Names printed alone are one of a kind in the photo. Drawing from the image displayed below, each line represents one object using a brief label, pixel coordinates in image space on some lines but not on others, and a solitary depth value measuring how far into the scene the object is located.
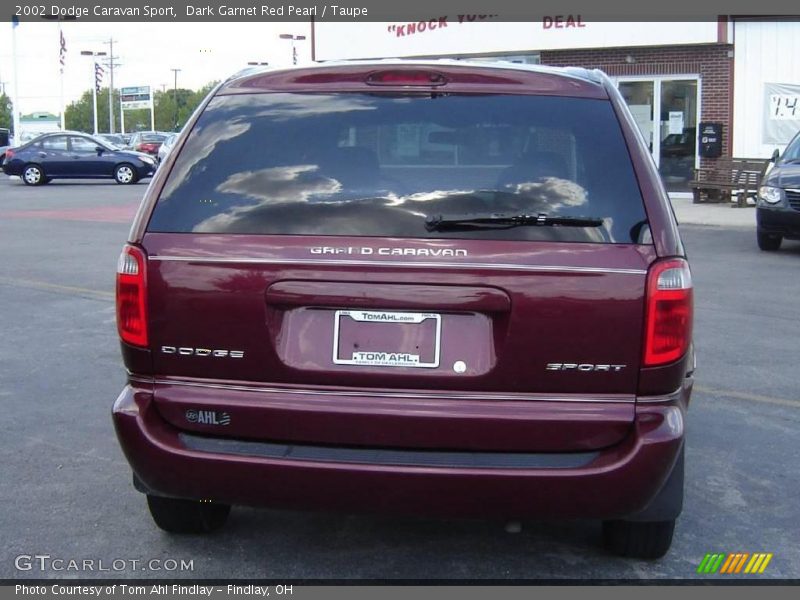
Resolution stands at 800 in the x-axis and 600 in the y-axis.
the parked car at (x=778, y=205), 13.28
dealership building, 21.97
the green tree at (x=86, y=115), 129.88
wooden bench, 20.39
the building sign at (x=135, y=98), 108.81
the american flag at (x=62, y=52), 59.16
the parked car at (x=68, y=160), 30.52
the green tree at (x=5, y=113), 127.01
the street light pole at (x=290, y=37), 84.25
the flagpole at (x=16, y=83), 50.16
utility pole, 105.29
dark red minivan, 3.42
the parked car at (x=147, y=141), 47.66
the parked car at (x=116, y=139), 55.69
